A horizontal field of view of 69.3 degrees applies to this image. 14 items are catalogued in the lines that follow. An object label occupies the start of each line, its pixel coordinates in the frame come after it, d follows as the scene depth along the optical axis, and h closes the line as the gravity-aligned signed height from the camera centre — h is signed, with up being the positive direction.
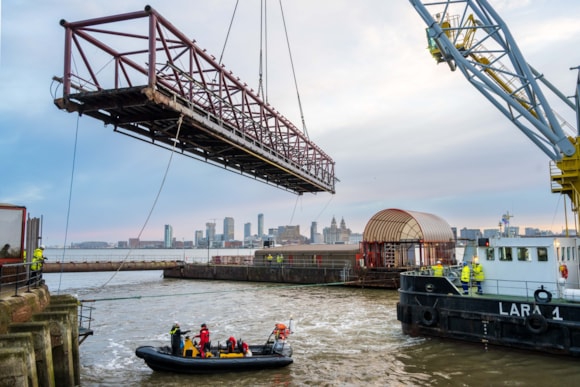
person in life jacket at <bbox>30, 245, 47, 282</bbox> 17.34 -0.79
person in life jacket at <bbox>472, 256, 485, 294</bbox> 20.92 -1.61
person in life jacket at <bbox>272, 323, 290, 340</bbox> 17.67 -3.71
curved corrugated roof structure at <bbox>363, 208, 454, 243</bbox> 45.97 +1.77
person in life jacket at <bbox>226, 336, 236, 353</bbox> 16.86 -4.05
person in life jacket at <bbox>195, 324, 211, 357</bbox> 16.59 -3.86
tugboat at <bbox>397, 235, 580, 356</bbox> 17.38 -2.60
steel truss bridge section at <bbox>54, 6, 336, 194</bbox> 17.98 +6.67
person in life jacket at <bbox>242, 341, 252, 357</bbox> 16.61 -4.22
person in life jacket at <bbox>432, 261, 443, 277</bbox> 22.80 -1.53
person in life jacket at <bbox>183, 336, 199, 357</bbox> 16.34 -4.09
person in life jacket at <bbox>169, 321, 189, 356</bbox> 16.52 -3.85
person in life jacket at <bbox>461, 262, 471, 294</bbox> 20.58 -1.72
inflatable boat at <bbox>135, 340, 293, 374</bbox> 15.94 -4.47
